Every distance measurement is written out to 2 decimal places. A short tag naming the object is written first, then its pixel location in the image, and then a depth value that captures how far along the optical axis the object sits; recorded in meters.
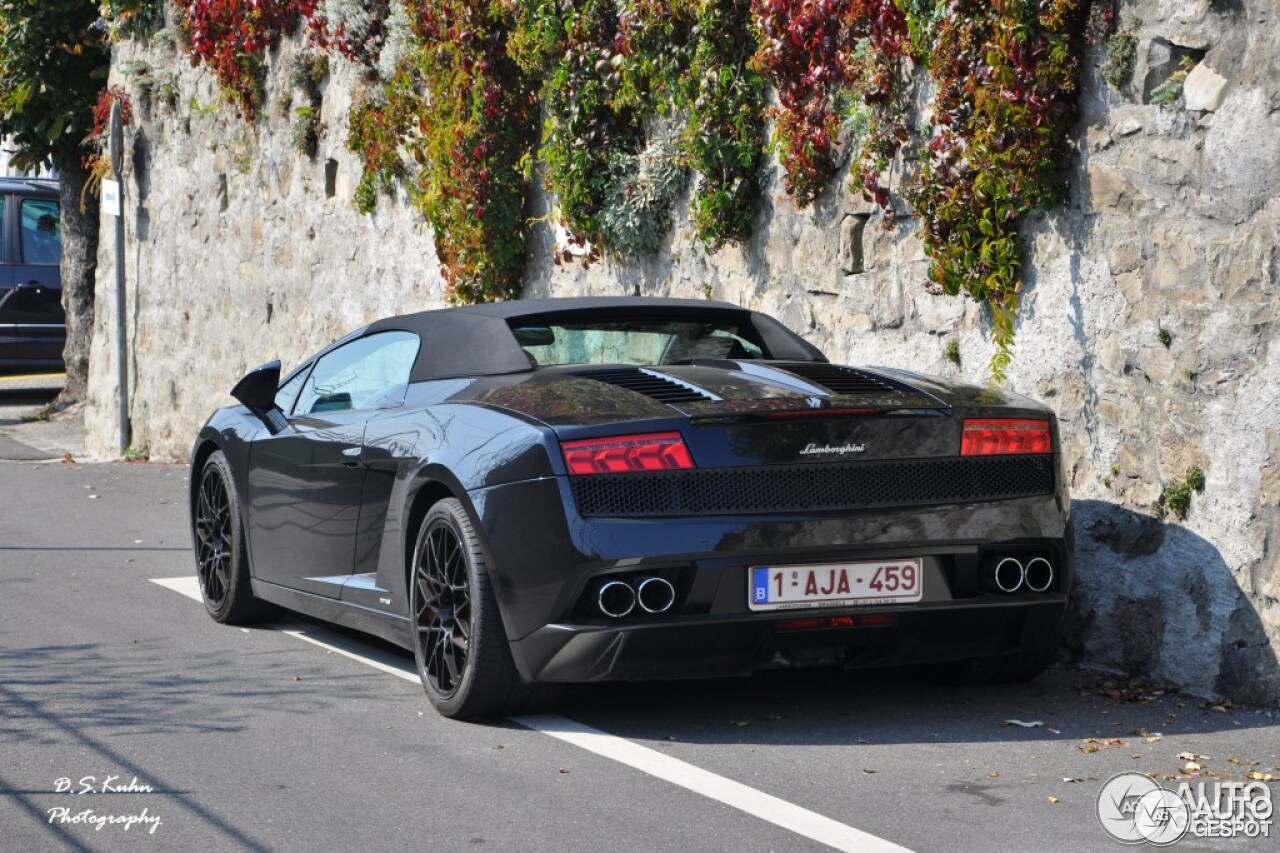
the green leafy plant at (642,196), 19.09
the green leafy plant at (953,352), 14.89
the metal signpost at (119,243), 33.31
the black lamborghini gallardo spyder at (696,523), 10.18
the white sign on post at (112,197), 33.25
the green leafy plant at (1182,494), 12.26
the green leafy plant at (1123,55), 12.87
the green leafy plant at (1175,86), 12.45
